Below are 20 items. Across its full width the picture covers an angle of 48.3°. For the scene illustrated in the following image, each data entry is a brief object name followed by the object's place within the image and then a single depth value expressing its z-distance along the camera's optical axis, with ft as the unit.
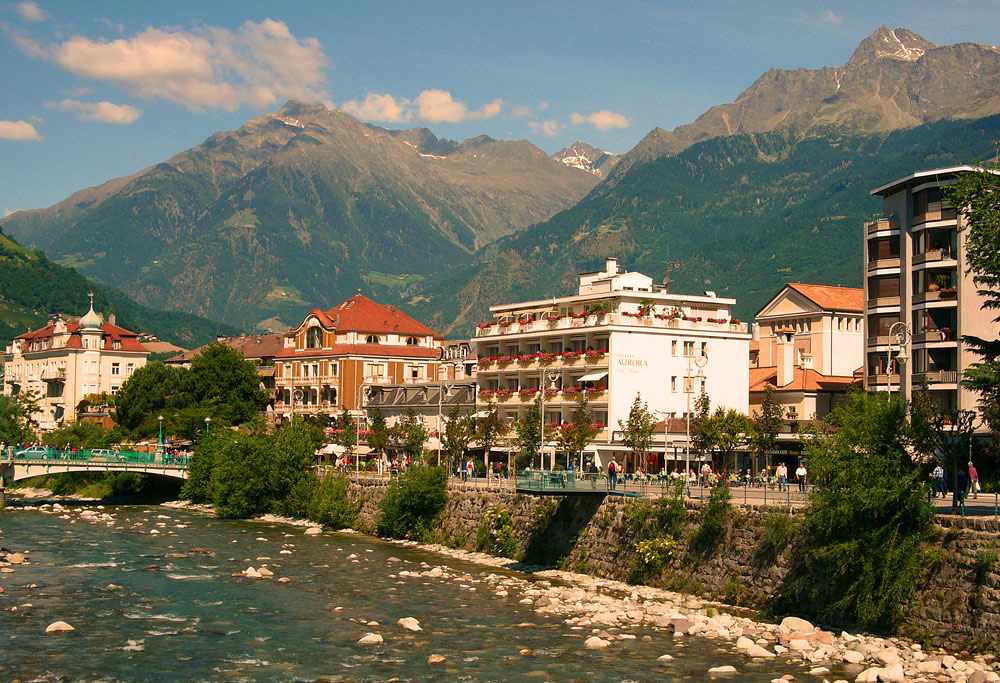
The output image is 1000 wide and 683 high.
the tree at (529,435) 232.53
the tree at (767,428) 211.82
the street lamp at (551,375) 262.14
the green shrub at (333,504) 244.22
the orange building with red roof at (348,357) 396.57
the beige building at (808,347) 266.57
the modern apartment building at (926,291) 199.93
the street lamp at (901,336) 159.37
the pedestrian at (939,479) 134.92
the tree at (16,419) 363.35
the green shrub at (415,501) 219.00
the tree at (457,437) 254.27
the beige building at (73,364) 482.28
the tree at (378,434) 293.64
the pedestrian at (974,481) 143.43
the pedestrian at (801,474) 179.73
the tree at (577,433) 222.07
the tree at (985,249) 139.03
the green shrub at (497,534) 194.39
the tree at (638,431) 213.66
